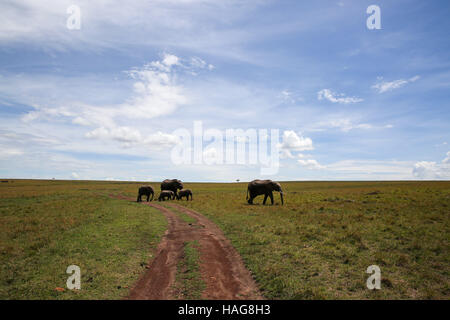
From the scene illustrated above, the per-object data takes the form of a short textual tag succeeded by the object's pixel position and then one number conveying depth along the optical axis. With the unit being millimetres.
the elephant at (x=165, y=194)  41469
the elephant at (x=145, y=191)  38425
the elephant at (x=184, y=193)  41000
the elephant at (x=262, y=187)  33500
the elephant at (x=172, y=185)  45938
